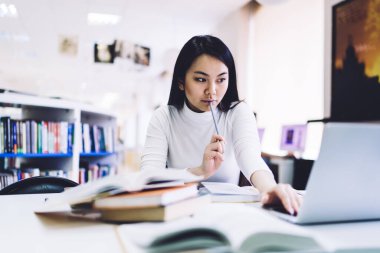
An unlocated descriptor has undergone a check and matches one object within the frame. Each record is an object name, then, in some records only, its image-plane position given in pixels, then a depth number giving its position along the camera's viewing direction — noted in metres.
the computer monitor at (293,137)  2.98
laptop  0.57
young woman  1.10
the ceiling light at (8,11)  4.44
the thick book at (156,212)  0.58
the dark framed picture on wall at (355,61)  2.43
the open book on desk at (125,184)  0.61
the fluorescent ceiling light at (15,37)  5.69
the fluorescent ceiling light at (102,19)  4.81
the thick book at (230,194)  0.82
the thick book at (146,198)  0.57
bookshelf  2.45
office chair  1.14
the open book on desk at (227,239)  0.44
